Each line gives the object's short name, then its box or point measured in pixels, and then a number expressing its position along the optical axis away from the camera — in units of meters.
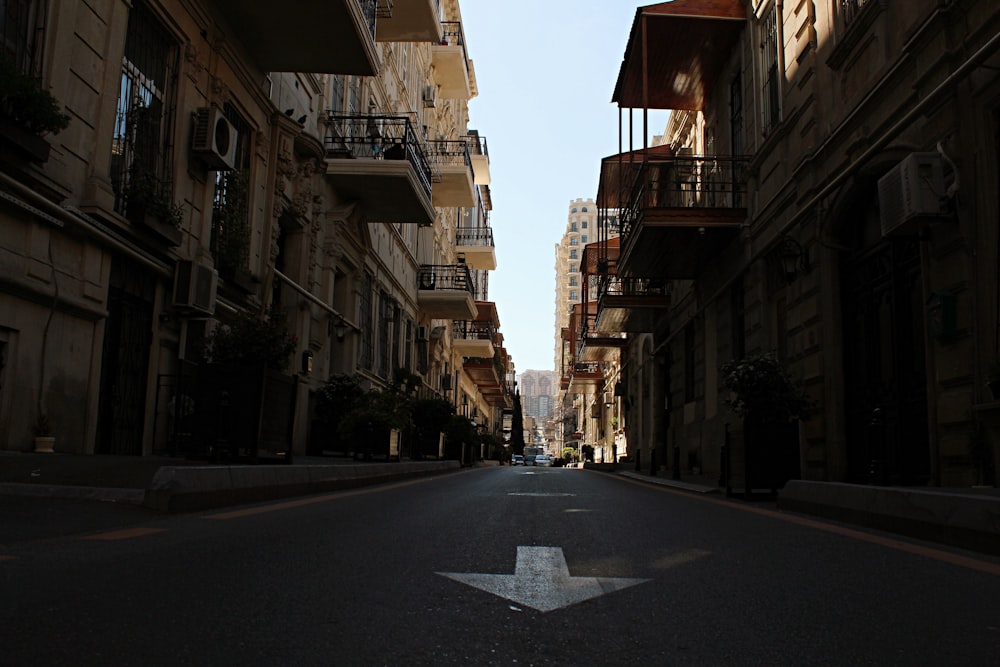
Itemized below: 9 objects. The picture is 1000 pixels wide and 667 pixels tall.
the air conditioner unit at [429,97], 35.22
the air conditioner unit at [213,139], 13.55
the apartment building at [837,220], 8.87
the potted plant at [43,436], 9.37
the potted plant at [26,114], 8.23
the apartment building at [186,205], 9.46
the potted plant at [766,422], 11.25
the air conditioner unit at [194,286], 12.77
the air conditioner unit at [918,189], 9.04
